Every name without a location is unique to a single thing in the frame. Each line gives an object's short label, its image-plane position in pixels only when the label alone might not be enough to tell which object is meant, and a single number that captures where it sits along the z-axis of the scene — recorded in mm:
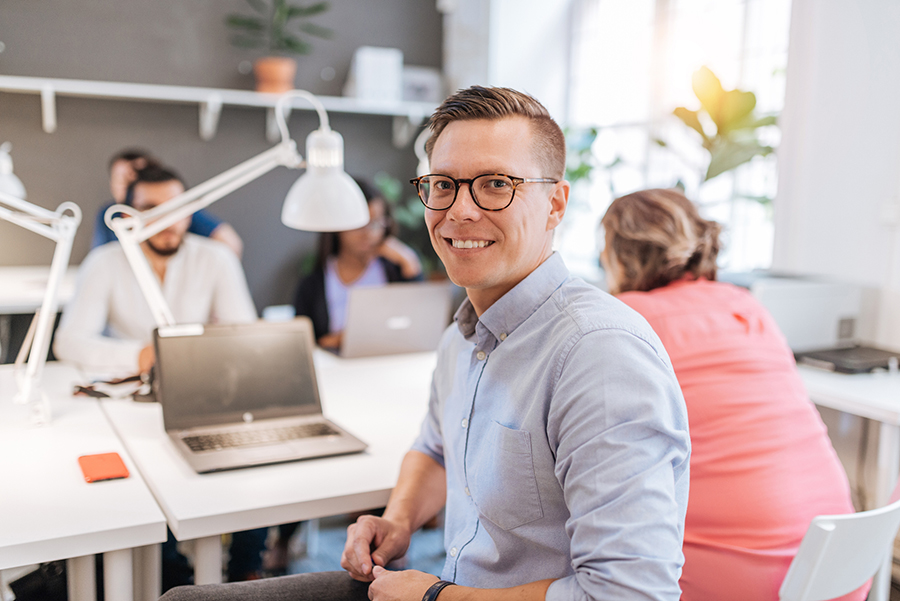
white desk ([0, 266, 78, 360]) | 3051
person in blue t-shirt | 3564
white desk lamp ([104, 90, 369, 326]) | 1782
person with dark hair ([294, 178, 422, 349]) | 3266
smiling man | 866
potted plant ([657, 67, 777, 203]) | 2967
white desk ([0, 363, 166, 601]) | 1162
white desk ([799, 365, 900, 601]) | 1933
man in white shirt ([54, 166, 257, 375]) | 2266
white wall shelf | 3574
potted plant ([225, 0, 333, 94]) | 3998
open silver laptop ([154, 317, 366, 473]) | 1566
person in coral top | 1367
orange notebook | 1384
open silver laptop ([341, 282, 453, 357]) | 2414
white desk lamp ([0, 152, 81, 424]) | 1717
